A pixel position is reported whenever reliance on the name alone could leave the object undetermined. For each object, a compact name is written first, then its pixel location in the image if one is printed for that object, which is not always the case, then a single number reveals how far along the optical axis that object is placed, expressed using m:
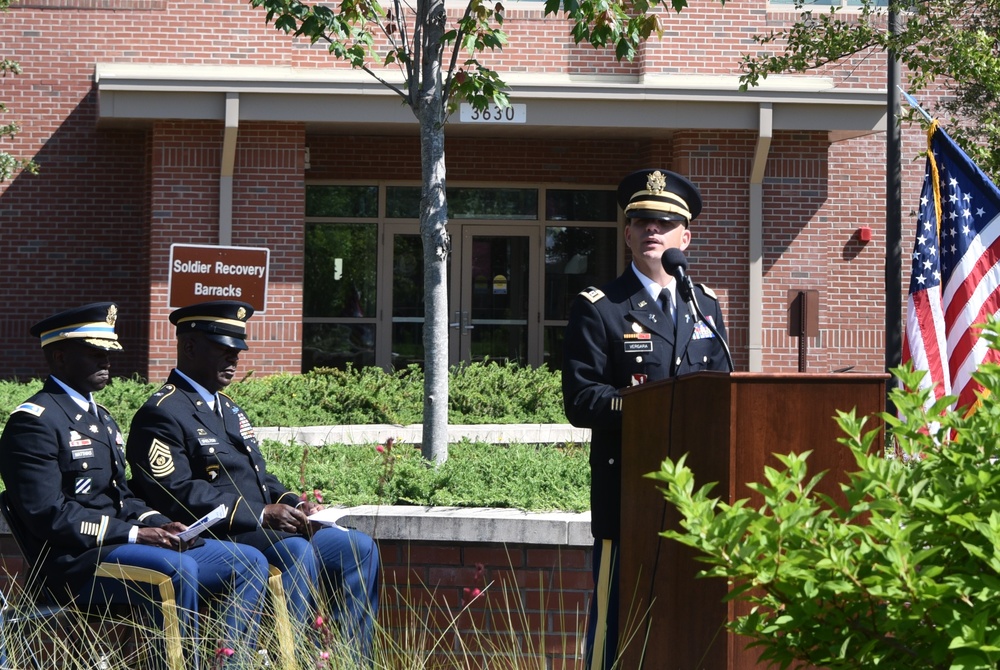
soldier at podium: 7.17
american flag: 11.80
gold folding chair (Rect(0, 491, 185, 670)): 7.21
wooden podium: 5.18
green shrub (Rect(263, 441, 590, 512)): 9.73
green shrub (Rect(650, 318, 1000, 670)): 3.60
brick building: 25.52
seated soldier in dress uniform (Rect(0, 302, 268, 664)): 7.61
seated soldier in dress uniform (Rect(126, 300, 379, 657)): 8.22
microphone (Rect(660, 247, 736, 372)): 6.21
